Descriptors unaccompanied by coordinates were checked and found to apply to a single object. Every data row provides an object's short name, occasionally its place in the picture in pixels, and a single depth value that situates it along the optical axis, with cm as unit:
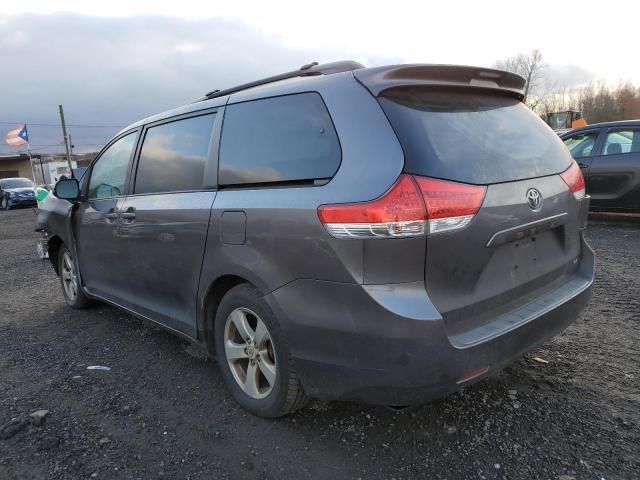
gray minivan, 204
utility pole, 4244
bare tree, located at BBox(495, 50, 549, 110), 5353
